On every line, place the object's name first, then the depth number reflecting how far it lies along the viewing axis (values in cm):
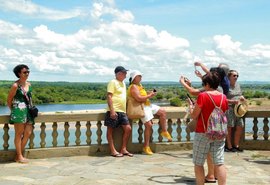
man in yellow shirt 787
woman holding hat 813
